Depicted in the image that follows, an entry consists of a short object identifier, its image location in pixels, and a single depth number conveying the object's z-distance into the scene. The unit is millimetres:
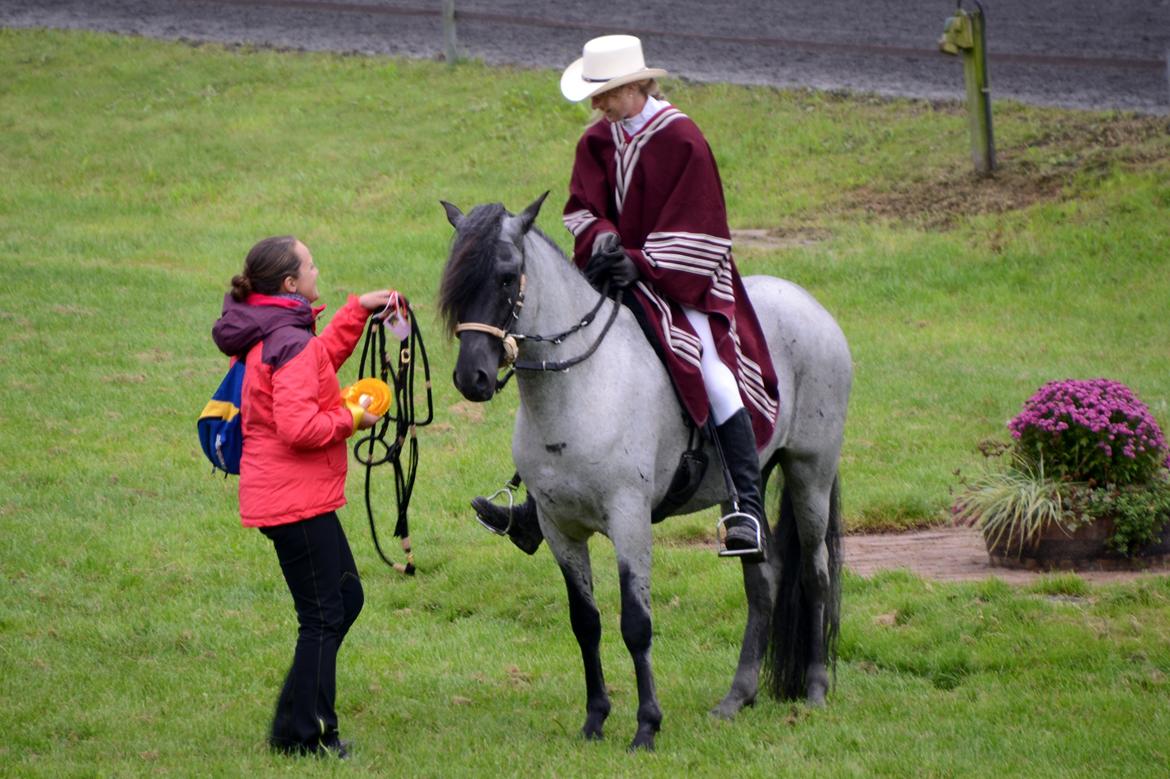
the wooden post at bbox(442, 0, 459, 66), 44219
